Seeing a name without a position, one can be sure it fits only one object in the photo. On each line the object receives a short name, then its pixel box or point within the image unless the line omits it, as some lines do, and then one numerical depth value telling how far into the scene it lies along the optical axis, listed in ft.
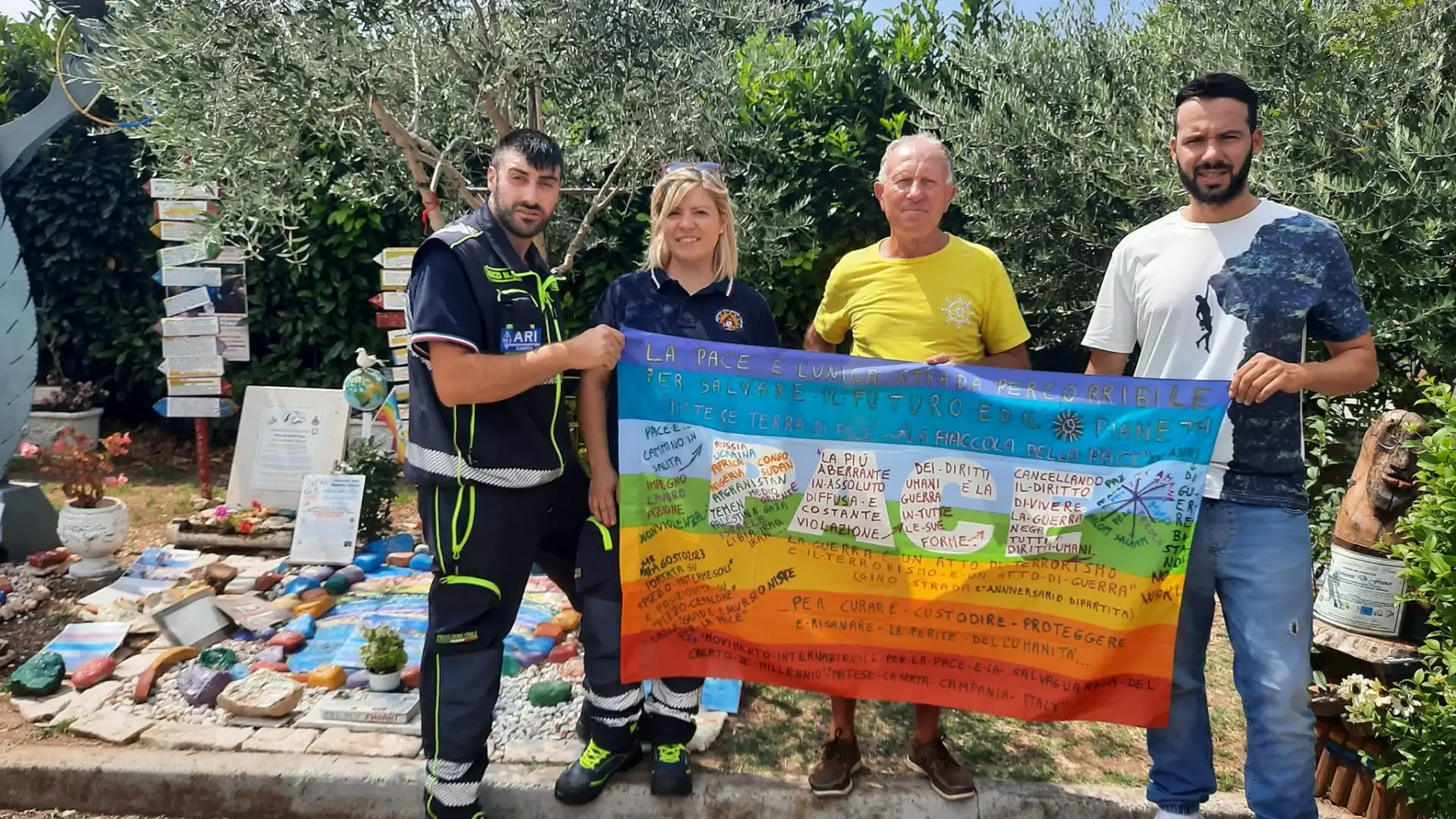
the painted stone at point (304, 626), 14.97
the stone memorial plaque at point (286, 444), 21.43
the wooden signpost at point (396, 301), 21.26
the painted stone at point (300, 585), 16.94
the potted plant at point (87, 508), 17.85
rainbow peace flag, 9.47
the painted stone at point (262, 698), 11.89
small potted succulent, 12.72
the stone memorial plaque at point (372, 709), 11.84
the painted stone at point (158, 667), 12.57
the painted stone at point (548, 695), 12.44
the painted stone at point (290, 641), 14.40
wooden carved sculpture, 10.26
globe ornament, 21.31
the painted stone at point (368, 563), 18.42
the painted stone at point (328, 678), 13.03
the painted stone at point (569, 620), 14.98
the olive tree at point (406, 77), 11.86
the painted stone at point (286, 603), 15.99
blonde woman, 10.07
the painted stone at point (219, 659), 13.61
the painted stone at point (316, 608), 15.88
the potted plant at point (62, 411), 27.07
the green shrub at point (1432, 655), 8.88
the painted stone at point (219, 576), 17.40
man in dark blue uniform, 8.89
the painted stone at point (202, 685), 12.40
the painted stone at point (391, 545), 19.06
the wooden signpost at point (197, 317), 21.72
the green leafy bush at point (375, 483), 19.76
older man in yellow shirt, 9.85
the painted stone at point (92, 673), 12.92
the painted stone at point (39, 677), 12.66
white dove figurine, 21.58
